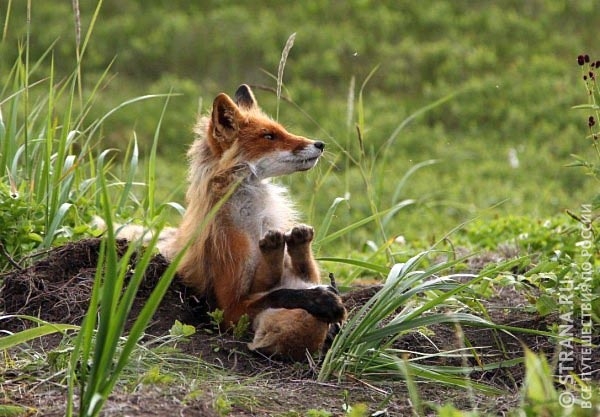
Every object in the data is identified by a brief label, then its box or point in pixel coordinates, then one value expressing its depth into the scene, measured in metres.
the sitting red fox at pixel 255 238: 10.35
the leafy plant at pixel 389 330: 9.83
